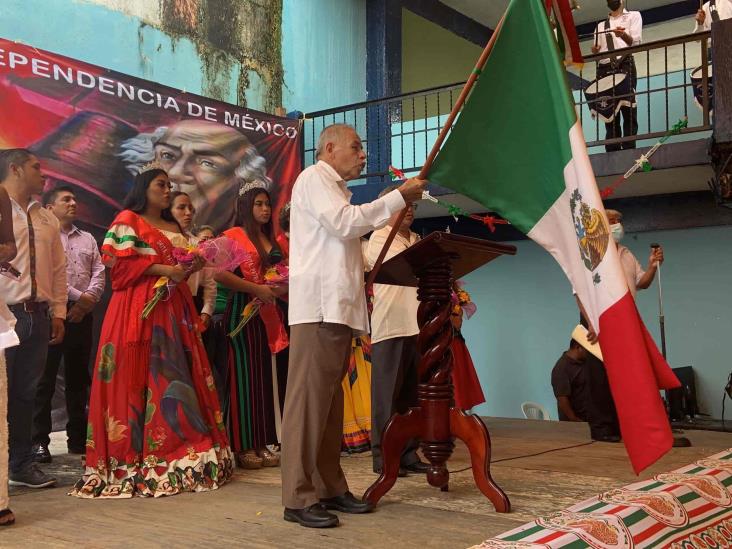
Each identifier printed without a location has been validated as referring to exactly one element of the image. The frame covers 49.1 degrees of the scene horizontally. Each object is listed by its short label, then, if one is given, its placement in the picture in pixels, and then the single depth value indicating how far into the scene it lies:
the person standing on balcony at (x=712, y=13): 6.56
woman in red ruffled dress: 3.61
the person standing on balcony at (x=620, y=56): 7.41
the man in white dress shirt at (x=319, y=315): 2.84
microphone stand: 5.05
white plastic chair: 8.76
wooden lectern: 3.05
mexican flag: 2.24
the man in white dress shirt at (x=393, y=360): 3.93
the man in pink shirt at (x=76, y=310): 4.96
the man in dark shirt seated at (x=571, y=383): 6.90
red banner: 4.77
